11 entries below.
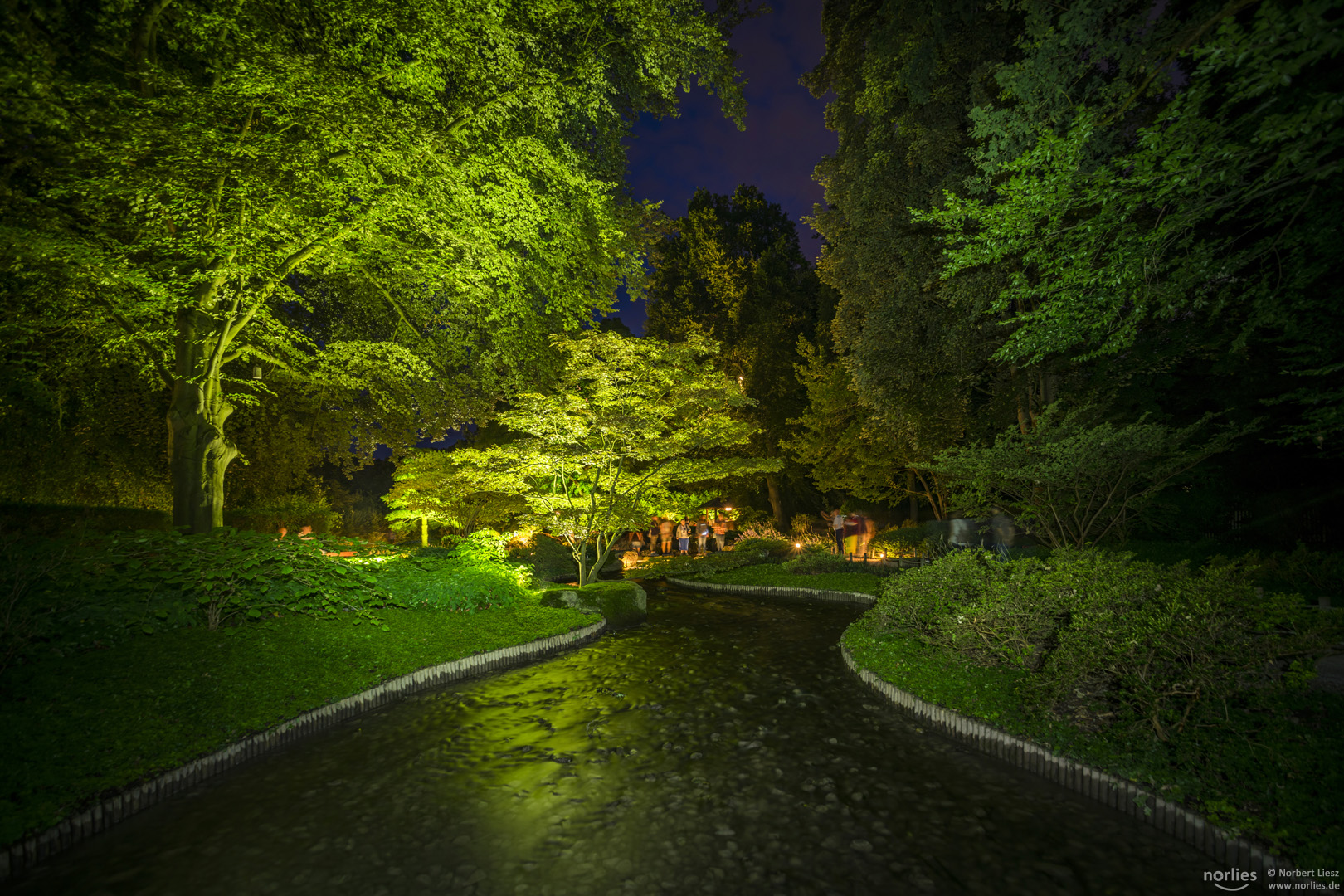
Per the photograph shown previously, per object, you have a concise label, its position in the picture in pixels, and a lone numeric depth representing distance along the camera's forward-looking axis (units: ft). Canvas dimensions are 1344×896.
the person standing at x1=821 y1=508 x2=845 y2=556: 71.21
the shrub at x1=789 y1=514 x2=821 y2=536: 90.55
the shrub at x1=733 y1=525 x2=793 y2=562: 75.56
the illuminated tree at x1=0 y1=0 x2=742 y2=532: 24.95
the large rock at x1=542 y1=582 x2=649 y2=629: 39.91
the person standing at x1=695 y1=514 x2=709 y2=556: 82.38
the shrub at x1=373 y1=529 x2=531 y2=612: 33.26
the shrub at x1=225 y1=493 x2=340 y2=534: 58.03
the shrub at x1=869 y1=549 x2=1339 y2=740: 15.05
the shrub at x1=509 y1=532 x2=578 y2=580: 64.28
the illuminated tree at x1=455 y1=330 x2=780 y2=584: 42.60
